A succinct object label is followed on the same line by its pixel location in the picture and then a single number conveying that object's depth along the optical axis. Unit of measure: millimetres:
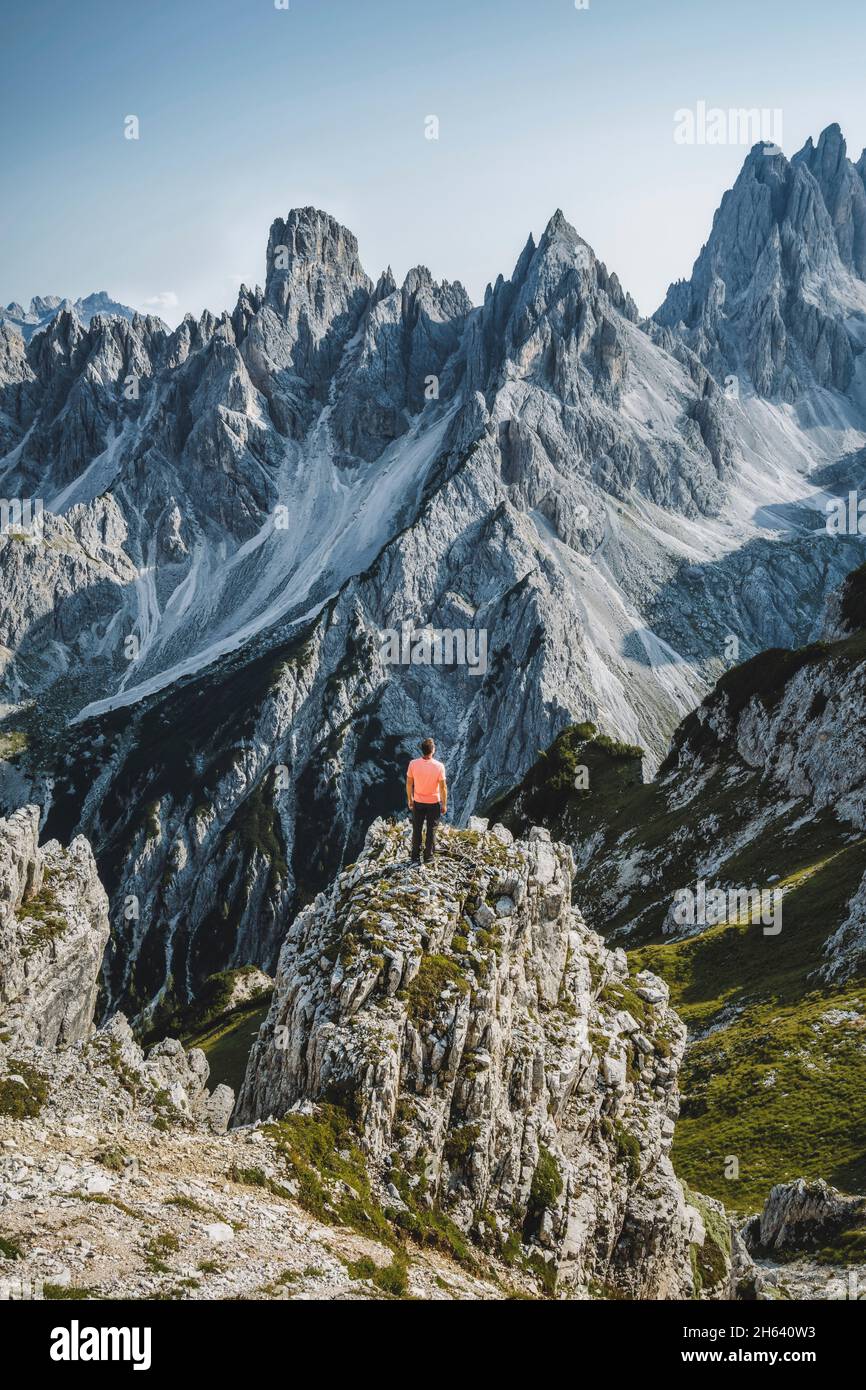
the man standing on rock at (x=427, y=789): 24562
